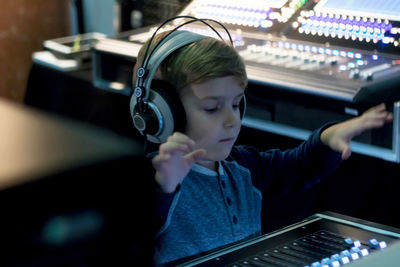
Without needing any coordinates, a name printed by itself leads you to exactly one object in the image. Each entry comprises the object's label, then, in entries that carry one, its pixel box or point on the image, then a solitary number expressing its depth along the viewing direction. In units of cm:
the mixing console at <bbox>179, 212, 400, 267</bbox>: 121
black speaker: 46
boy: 143
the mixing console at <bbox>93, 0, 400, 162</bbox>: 184
